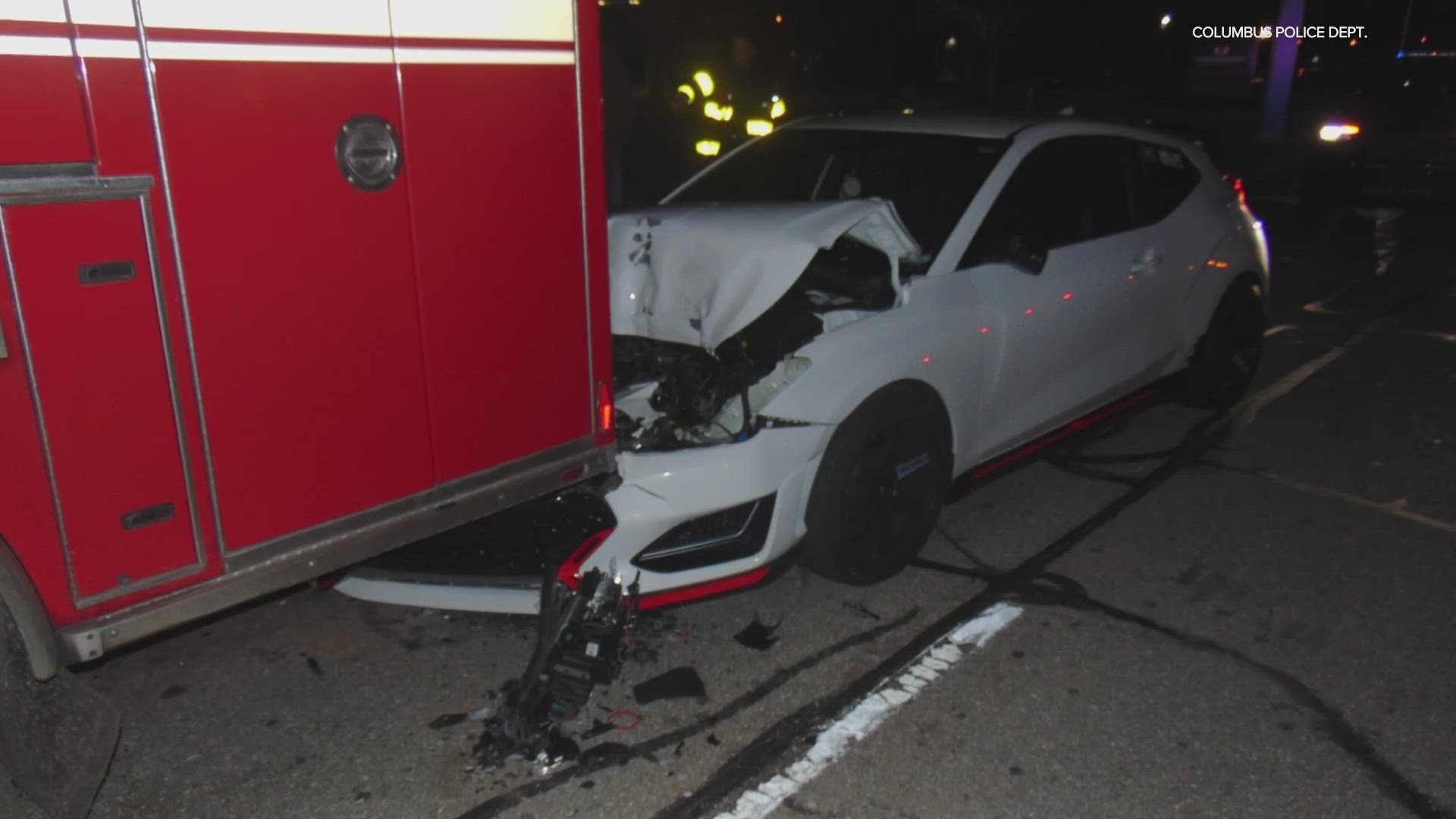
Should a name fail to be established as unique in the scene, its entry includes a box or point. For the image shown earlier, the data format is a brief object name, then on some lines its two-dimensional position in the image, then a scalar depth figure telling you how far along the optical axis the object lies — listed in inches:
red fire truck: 94.2
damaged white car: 144.3
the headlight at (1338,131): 607.5
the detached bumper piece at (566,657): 128.6
